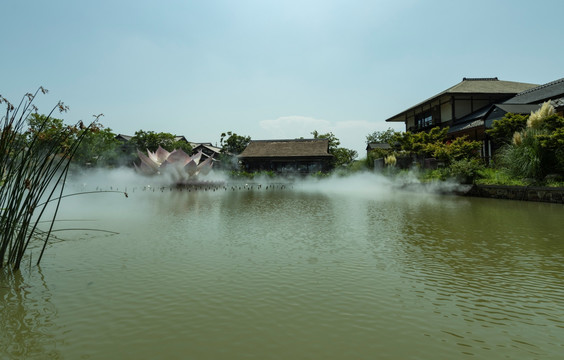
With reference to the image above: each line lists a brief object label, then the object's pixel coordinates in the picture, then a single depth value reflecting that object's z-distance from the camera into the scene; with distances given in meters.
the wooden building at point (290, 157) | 34.28
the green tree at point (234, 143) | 47.00
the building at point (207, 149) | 49.50
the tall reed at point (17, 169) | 4.07
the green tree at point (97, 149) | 28.92
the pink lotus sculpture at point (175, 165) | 24.08
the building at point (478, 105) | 19.77
